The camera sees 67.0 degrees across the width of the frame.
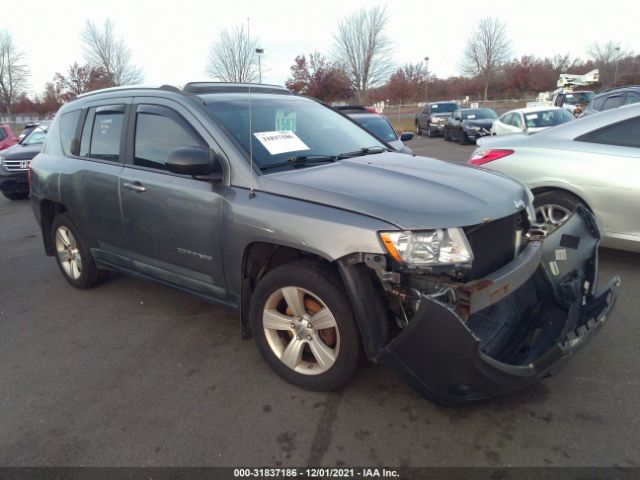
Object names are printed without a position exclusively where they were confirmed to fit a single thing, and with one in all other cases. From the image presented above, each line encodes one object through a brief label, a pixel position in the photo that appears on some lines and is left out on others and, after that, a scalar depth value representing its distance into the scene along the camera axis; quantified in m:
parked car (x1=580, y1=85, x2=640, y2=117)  11.07
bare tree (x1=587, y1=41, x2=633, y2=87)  47.16
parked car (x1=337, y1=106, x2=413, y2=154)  9.14
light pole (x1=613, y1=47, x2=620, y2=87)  44.25
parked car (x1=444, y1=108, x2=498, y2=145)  19.11
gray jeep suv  2.46
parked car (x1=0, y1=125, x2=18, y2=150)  13.70
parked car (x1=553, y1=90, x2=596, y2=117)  23.67
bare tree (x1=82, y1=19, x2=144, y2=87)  34.72
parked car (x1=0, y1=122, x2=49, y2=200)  10.72
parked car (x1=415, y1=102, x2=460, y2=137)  24.33
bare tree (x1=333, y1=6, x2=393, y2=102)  39.88
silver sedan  4.59
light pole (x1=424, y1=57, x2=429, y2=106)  44.12
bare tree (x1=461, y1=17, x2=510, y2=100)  45.03
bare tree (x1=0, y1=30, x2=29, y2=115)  43.12
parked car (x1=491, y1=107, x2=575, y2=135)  13.96
